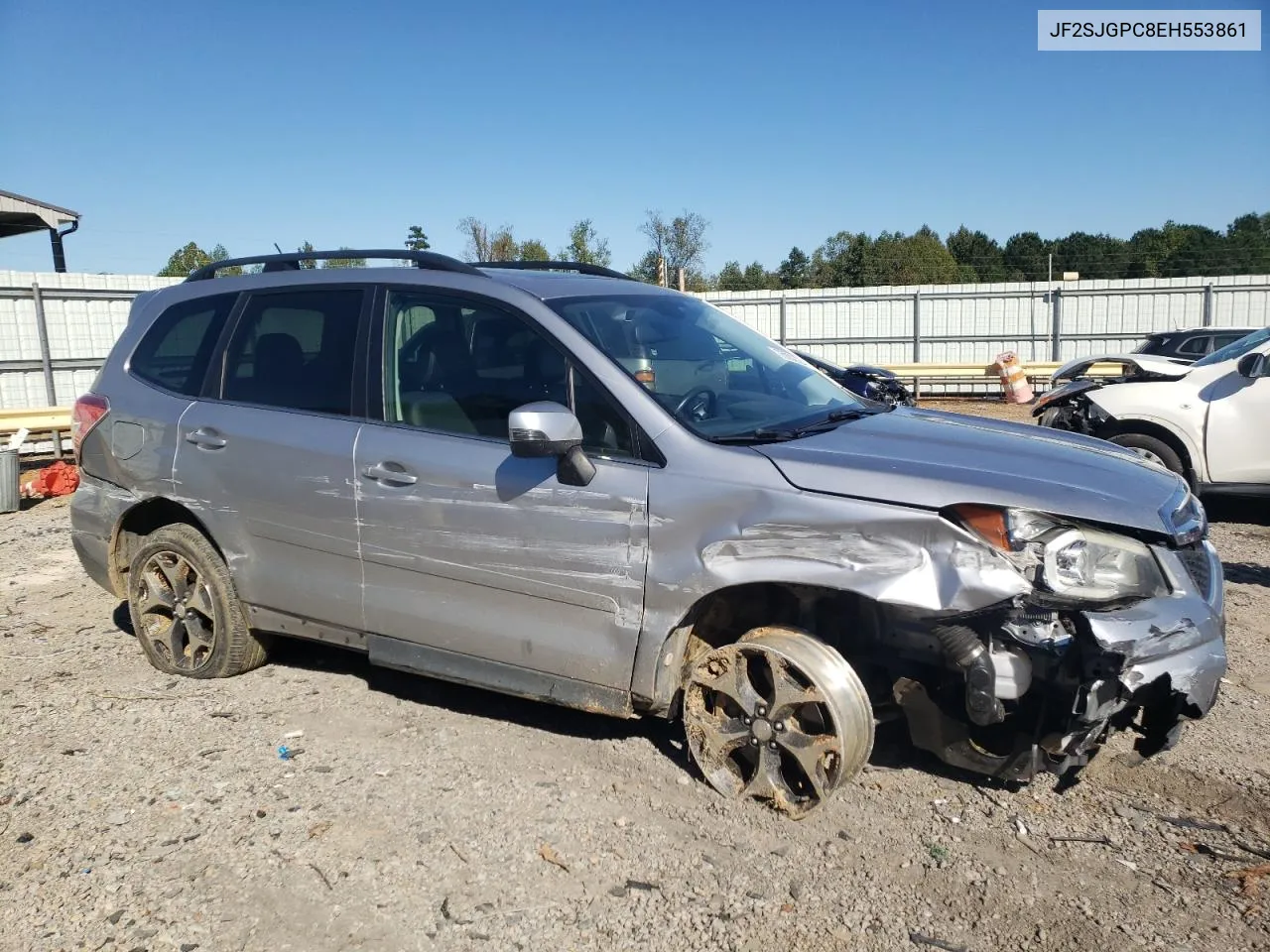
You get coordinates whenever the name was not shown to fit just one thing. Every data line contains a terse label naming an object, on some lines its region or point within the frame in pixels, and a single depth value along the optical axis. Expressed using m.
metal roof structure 18.84
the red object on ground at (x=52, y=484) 10.94
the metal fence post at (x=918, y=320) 23.77
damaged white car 7.89
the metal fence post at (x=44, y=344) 14.42
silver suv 3.16
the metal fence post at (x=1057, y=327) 23.34
